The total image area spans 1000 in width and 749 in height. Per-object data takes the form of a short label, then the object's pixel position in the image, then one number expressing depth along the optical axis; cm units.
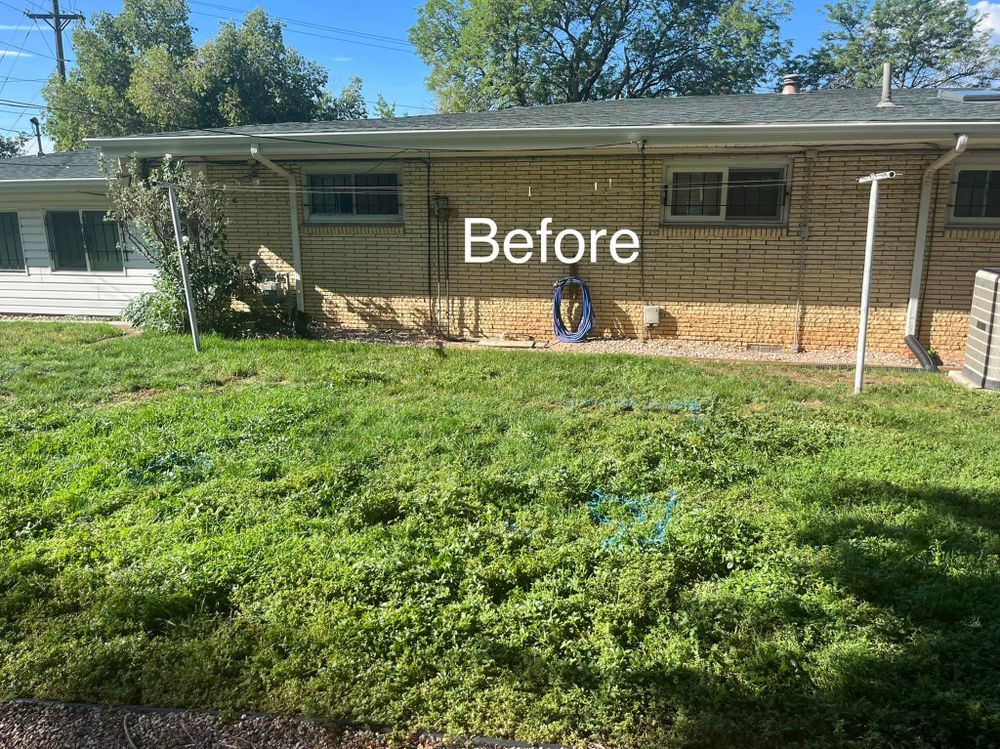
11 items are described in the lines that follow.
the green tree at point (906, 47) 2578
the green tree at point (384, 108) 3775
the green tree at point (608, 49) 2666
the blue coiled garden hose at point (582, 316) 923
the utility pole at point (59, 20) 3006
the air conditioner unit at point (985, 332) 653
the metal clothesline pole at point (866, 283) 607
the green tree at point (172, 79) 2853
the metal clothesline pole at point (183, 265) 789
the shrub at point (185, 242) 909
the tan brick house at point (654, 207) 814
